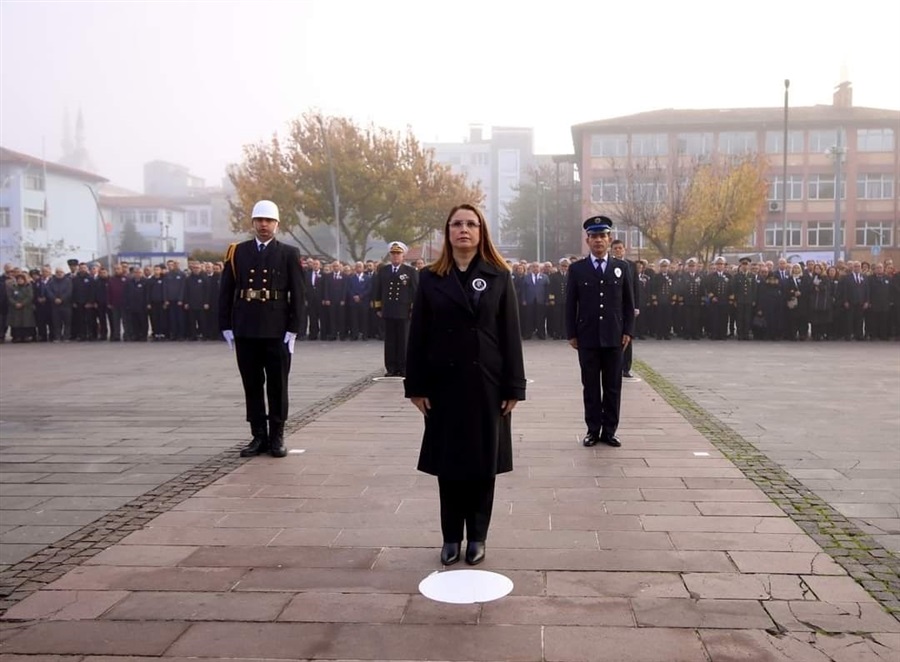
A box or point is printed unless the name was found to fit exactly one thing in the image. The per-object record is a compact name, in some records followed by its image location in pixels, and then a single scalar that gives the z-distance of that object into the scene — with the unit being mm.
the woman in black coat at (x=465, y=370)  4973
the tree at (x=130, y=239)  86375
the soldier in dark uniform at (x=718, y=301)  22688
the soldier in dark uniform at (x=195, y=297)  23078
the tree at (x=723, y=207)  39000
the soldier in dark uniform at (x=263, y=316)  8031
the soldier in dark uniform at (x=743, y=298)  22422
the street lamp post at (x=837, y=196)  38344
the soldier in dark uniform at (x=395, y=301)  13789
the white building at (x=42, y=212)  67062
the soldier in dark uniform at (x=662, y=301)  22828
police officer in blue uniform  8516
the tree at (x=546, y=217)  74938
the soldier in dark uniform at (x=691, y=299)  22859
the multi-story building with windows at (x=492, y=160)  109125
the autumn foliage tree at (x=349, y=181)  44469
